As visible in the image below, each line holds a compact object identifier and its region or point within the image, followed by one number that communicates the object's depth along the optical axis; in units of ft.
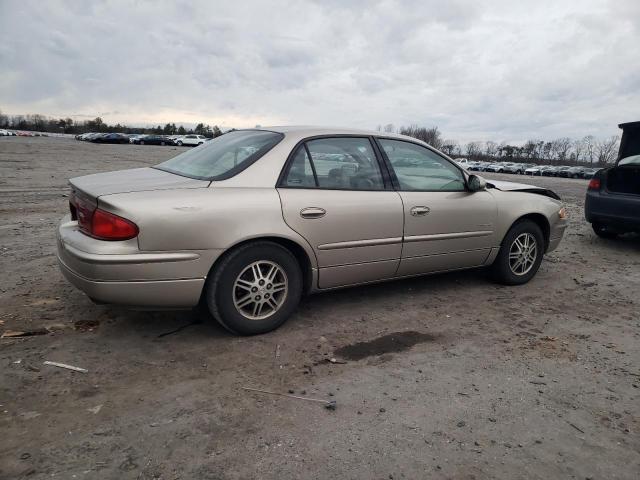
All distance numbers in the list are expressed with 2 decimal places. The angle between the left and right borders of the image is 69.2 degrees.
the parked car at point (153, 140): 194.08
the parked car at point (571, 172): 177.47
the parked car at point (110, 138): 178.70
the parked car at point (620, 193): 21.75
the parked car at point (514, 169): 200.23
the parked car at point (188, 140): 200.81
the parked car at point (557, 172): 182.94
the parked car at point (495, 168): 200.03
